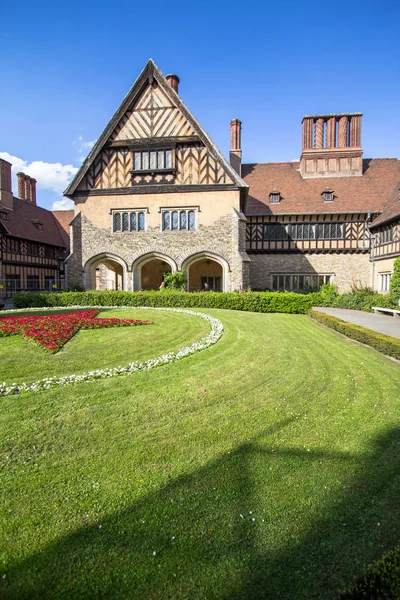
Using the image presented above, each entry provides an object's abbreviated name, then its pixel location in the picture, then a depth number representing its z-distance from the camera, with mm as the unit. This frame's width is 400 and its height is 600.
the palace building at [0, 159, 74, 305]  27594
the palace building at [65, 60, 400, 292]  21359
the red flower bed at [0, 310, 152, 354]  8761
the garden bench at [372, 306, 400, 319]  15943
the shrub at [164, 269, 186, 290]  21312
